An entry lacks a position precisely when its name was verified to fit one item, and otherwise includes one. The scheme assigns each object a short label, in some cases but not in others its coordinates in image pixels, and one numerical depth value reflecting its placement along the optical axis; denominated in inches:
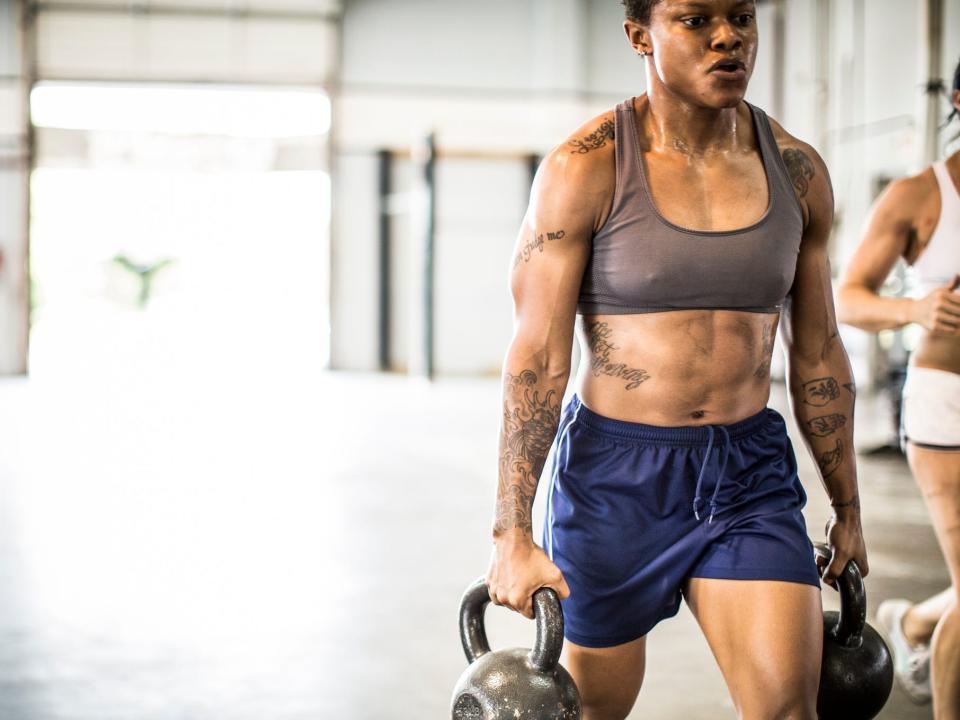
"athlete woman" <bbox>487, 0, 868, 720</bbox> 129.8
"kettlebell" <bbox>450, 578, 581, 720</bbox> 124.5
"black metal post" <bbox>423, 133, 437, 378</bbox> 714.8
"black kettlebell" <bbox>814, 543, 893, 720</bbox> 134.9
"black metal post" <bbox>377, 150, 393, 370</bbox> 807.2
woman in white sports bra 153.4
